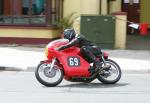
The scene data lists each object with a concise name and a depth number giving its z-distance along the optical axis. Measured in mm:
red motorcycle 12484
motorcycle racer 12547
